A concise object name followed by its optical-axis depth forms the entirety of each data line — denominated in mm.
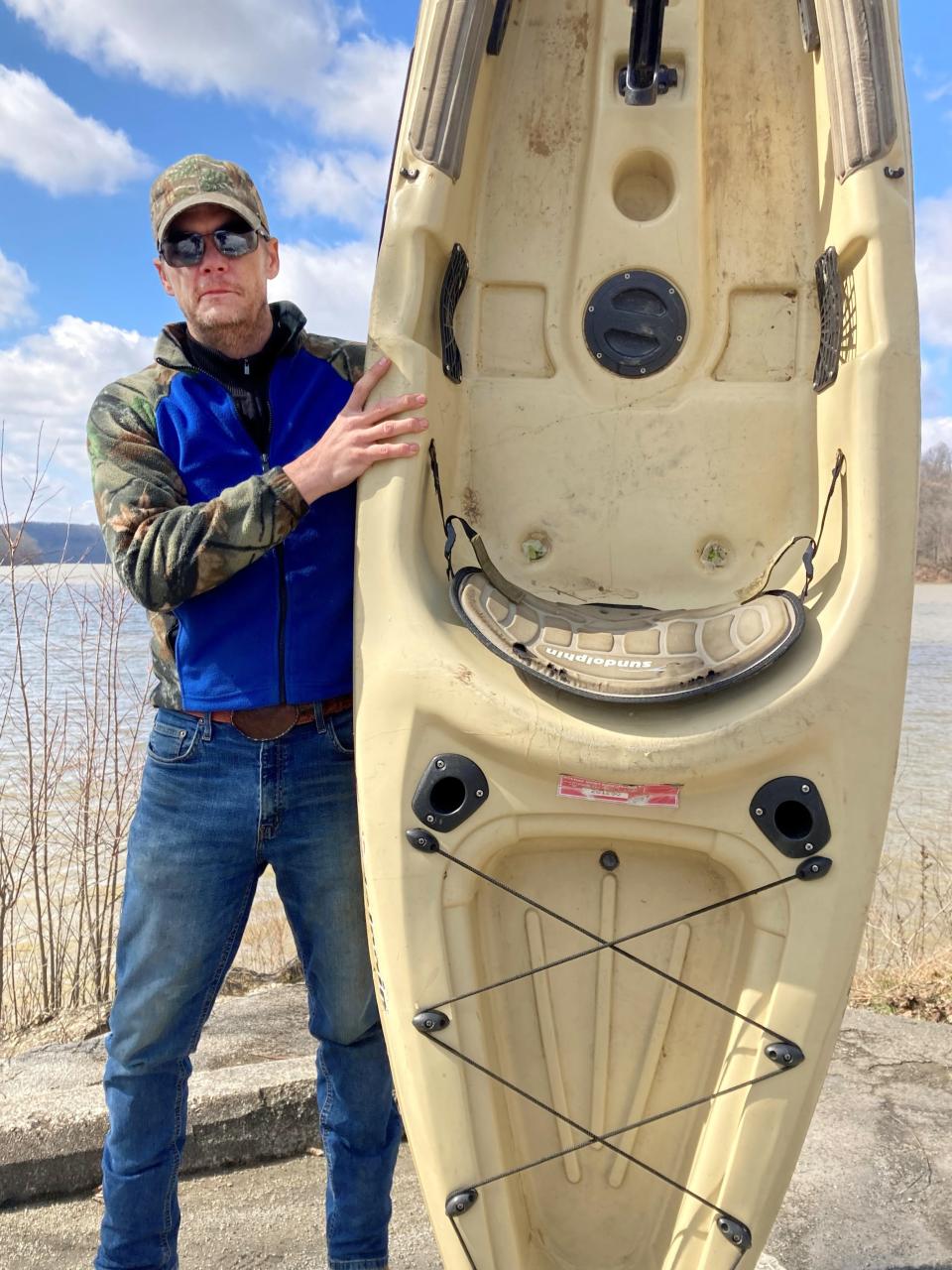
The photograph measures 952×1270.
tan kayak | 1536
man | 1553
